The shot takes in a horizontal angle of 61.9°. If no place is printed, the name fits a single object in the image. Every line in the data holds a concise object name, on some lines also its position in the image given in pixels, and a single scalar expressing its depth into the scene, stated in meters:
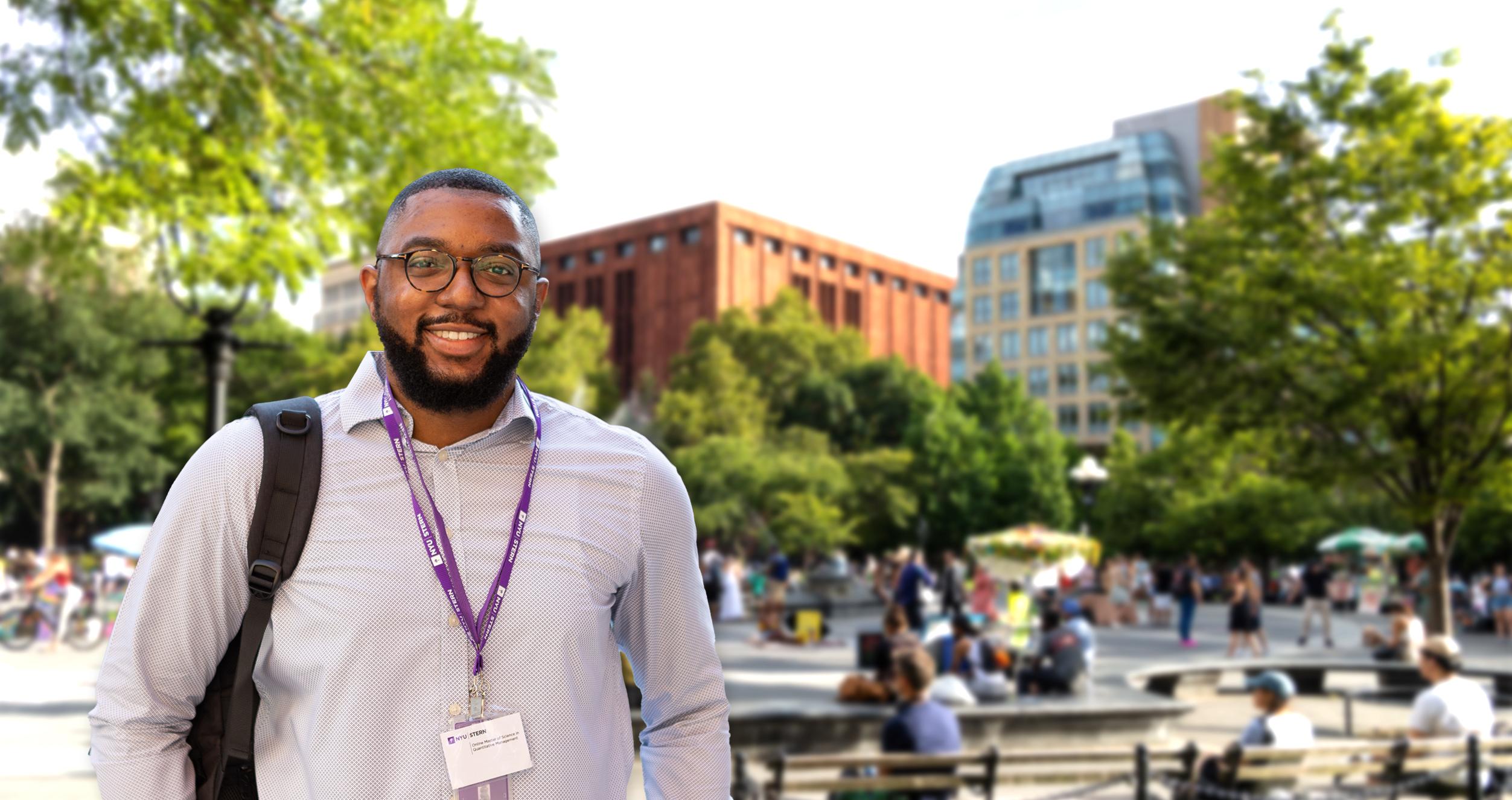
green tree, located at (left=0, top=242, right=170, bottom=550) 44.75
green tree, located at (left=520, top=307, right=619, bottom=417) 47.84
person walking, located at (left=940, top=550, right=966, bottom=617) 24.45
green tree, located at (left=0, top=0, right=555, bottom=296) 8.26
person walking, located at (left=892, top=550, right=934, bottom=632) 22.05
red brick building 82.25
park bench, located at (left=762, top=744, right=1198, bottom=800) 7.06
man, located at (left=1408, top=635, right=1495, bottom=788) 8.42
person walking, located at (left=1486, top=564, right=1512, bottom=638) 28.81
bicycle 20.25
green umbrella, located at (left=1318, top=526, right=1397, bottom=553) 36.97
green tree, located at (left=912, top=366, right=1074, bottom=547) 58.34
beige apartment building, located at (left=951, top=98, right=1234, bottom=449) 94.75
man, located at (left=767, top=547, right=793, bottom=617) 26.89
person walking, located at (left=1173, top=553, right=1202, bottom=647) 24.02
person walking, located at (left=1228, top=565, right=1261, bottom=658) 21.30
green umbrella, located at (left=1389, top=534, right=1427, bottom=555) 37.56
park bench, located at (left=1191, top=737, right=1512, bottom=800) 7.46
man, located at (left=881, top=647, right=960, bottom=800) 7.70
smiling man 1.82
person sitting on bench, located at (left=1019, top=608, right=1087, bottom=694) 13.34
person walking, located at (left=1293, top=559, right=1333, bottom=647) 23.89
